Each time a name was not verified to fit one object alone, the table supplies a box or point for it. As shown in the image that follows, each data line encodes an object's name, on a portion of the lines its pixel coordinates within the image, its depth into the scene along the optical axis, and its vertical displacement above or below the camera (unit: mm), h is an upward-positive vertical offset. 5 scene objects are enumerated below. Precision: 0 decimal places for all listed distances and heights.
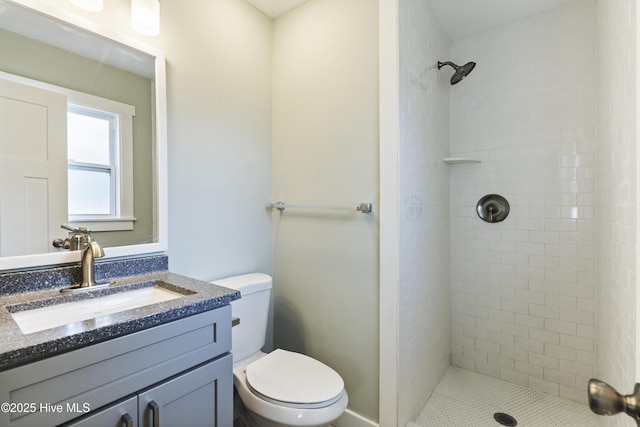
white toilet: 1191 -745
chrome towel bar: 1541 +44
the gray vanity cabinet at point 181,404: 816 -573
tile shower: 1587 +95
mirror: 1064 +483
